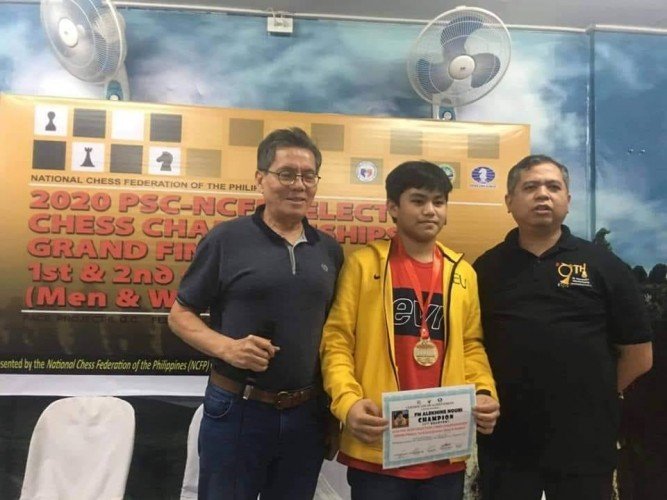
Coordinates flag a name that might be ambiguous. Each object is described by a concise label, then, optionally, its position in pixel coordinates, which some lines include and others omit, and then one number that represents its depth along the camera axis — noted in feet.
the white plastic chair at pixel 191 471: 8.50
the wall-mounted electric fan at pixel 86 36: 8.30
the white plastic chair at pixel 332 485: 9.23
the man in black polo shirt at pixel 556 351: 5.73
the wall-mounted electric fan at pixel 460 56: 8.89
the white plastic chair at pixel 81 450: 8.34
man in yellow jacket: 5.24
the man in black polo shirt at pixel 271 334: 5.41
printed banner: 8.66
